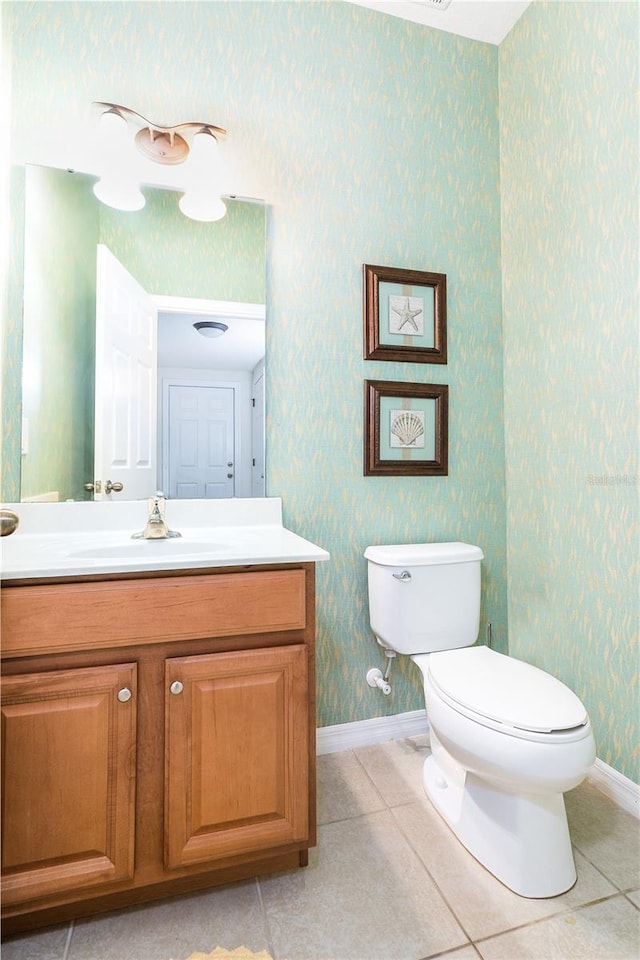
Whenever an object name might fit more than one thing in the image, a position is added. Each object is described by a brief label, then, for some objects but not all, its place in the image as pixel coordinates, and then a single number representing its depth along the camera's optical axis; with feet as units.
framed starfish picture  5.71
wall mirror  4.77
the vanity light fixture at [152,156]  4.89
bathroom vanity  3.16
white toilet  3.50
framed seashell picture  5.73
